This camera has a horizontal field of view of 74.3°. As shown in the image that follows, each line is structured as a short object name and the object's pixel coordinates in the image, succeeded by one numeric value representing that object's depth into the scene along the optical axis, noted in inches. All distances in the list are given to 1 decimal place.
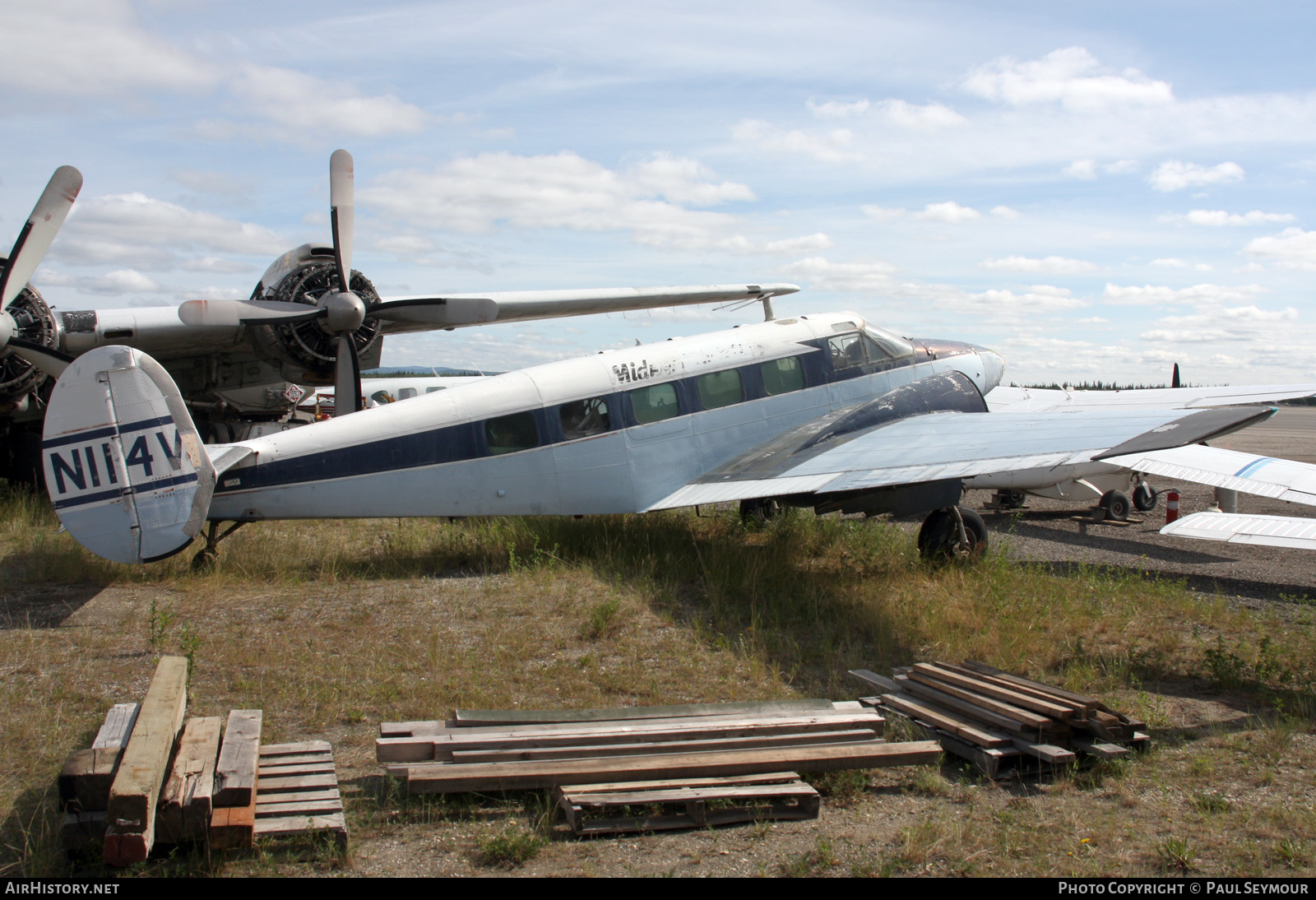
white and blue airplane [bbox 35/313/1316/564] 339.6
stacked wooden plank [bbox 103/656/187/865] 153.8
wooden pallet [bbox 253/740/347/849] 173.3
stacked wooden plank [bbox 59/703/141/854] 161.6
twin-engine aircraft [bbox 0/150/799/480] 529.7
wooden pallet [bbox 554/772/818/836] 185.8
